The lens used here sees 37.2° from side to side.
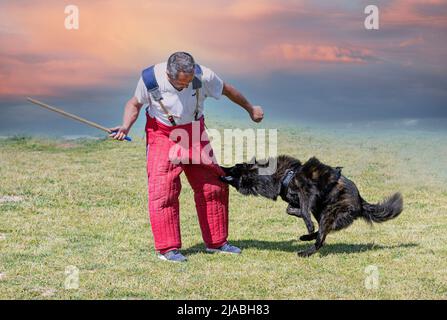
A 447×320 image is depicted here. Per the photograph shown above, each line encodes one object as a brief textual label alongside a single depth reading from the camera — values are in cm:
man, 781
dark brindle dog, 827
